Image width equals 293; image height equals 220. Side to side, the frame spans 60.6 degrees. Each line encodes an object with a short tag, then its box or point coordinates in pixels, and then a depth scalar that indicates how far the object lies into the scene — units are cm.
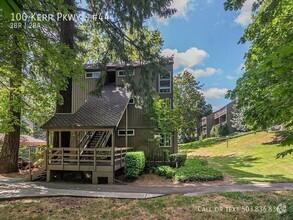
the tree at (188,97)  4272
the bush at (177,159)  1527
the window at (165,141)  1727
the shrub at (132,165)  1280
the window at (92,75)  1878
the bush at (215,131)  4573
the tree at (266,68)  367
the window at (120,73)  1837
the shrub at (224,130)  4353
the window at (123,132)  1748
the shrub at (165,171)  1281
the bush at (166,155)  1560
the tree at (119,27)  1169
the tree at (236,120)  3792
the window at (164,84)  1802
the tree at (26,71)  809
